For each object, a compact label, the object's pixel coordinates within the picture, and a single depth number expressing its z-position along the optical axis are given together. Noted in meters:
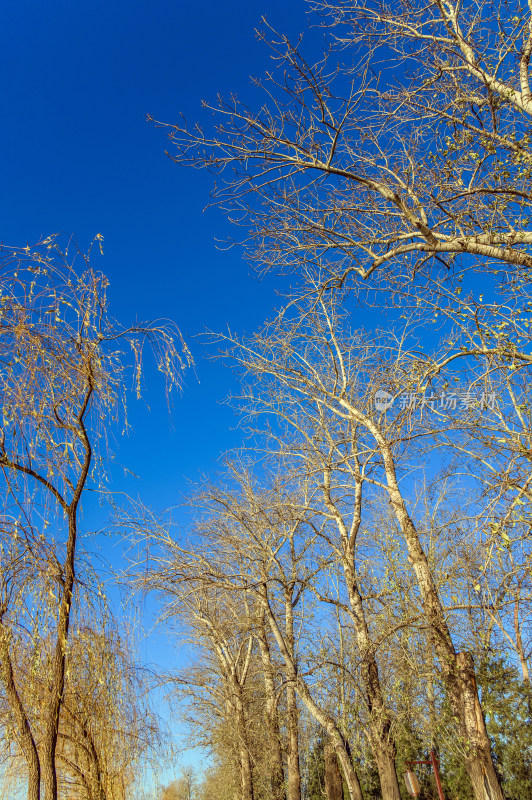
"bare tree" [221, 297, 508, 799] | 7.30
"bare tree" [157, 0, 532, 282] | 4.99
